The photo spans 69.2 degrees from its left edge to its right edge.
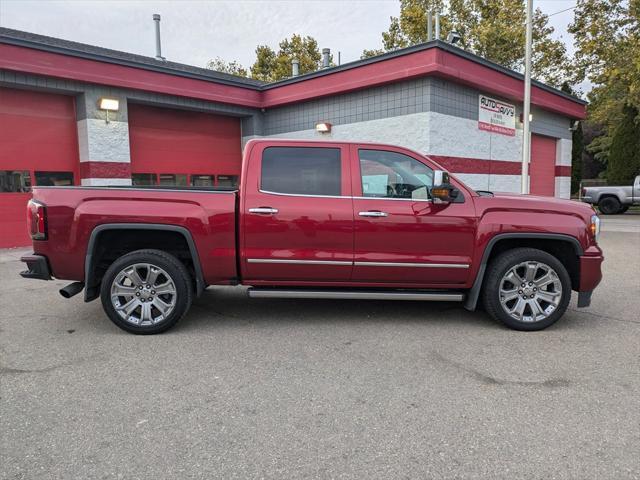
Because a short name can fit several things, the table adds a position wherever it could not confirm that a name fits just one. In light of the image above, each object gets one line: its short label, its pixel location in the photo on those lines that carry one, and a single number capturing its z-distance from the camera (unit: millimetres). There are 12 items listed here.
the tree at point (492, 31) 26094
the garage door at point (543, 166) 15977
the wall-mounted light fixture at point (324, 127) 12844
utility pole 12250
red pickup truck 4535
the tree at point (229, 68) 44156
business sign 12812
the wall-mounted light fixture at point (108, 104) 11016
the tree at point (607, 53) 18219
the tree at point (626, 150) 26875
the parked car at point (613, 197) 20453
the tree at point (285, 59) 36062
